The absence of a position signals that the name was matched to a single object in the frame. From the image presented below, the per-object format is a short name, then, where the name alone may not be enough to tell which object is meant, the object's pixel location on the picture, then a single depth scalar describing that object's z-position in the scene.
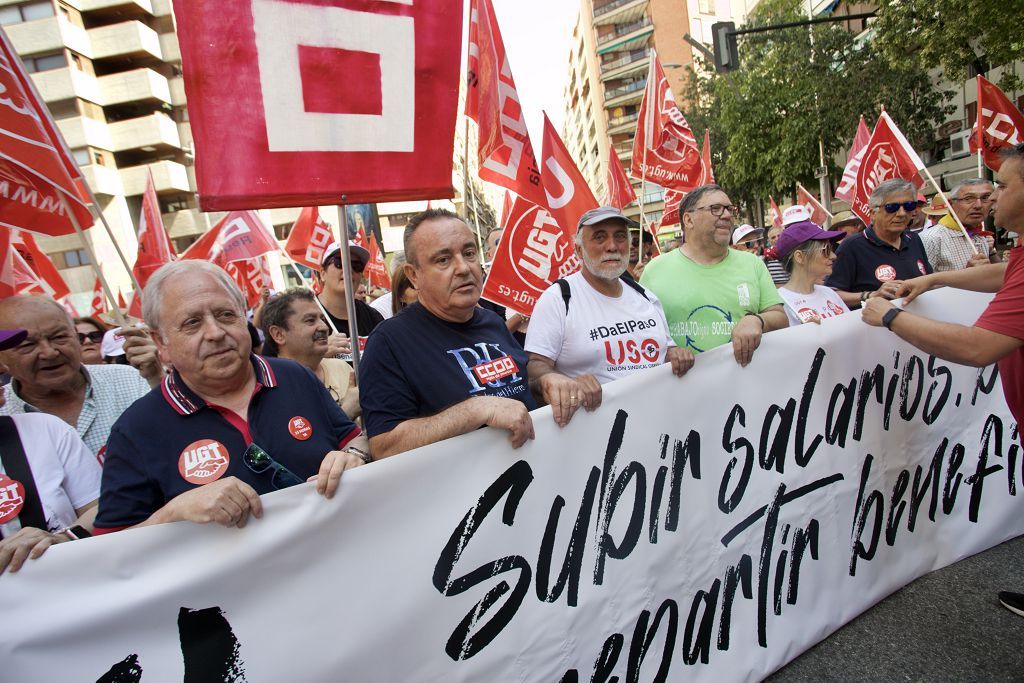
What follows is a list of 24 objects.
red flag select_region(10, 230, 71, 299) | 6.09
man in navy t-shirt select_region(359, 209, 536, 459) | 1.92
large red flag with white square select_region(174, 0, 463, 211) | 1.95
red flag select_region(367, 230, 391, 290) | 10.08
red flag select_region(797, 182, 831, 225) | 12.01
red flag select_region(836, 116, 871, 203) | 7.91
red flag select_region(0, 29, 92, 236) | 2.59
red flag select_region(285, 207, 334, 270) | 7.60
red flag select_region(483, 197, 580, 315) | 3.83
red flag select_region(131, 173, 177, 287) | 5.70
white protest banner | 1.52
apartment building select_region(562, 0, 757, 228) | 59.31
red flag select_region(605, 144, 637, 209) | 9.77
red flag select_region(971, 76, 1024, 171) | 6.50
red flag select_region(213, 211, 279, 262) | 6.49
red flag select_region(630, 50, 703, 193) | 6.23
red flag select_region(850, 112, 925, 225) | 6.04
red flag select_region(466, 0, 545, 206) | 3.80
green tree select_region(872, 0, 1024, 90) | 10.87
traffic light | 11.41
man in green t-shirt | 3.10
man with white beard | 2.69
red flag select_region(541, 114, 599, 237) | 4.25
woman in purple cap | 3.58
